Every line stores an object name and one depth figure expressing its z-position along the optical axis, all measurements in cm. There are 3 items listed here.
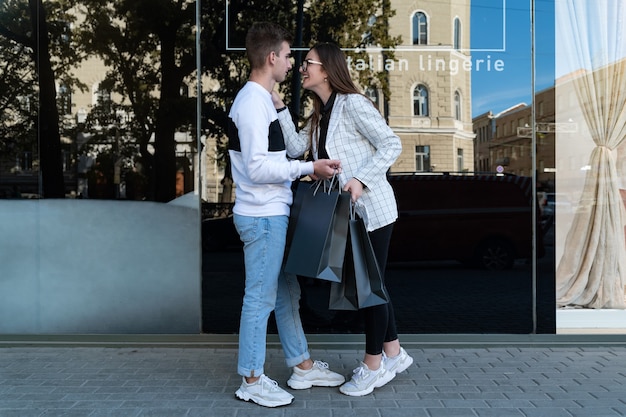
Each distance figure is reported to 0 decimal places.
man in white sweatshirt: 363
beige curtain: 499
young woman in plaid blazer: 376
